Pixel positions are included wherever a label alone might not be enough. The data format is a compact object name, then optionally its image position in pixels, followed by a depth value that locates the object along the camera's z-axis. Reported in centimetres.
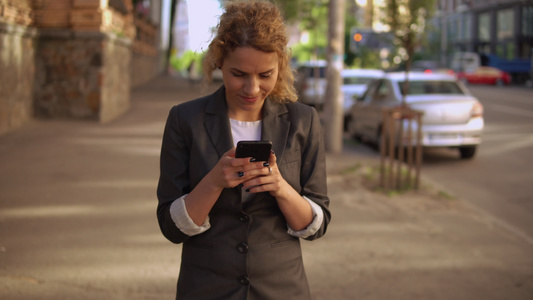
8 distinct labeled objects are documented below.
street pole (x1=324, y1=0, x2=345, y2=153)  1099
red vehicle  4209
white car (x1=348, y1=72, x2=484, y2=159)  1087
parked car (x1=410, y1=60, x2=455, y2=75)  3934
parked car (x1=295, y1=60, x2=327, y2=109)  1906
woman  204
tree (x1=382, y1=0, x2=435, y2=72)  1007
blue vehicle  4616
